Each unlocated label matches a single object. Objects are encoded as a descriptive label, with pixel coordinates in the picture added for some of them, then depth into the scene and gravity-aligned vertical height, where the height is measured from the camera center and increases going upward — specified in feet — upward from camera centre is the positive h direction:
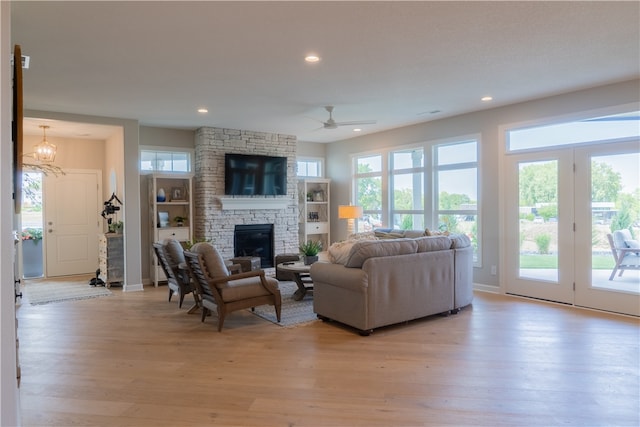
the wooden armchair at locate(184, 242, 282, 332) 13.73 -2.60
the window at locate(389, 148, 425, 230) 23.77 +1.45
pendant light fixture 21.68 +3.63
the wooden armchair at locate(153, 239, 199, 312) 16.31 -2.08
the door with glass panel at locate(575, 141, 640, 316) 15.38 -0.40
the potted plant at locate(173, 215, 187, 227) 23.64 -0.35
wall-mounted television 24.22 +2.45
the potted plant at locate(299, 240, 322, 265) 18.96 -1.97
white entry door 25.18 -0.40
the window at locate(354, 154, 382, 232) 26.63 +1.60
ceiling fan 19.09 +4.70
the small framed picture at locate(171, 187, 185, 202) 23.96 +1.24
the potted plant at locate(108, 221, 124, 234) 22.47 -0.72
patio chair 15.34 -1.66
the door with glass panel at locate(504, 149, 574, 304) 17.29 -0.73
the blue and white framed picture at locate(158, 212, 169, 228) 22.90 -0.28
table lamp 24.85 +0.01
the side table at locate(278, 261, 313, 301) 17.37 -2.93
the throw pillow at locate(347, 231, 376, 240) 21.76 -1.36
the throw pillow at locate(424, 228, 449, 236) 17.63 -1.02
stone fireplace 23.76 +0.94
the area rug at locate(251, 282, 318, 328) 14.85 -4.04
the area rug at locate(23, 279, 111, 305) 19.07 -3.96
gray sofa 13.32 -2.53
